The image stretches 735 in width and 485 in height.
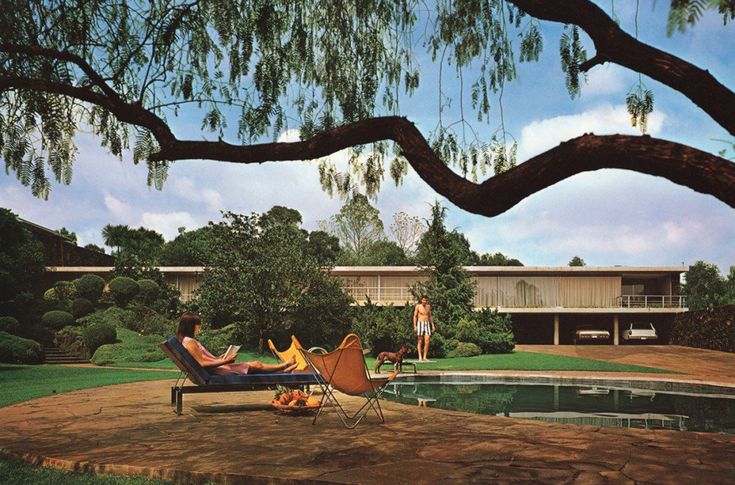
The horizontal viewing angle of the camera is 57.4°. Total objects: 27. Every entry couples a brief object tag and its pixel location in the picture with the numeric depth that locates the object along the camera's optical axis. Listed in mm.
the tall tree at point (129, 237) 48500
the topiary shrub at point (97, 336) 19875
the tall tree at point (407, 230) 48875
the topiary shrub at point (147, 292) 26797
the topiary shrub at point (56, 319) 22391
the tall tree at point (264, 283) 21172
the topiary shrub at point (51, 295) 26764
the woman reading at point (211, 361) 6969
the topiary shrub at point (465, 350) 18731
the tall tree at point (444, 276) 21125
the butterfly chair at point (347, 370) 5840
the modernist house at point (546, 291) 29781
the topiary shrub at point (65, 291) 26770
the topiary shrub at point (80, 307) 24094
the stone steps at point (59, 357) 19605
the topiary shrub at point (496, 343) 20141
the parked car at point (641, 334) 29159
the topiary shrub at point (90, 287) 26438
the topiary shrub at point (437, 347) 18469
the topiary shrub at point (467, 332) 19938
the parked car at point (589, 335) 29688
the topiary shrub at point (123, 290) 26234
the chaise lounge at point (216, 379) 6594
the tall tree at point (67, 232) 53150
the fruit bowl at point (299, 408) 6832
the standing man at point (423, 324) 16266
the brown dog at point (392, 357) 9820
